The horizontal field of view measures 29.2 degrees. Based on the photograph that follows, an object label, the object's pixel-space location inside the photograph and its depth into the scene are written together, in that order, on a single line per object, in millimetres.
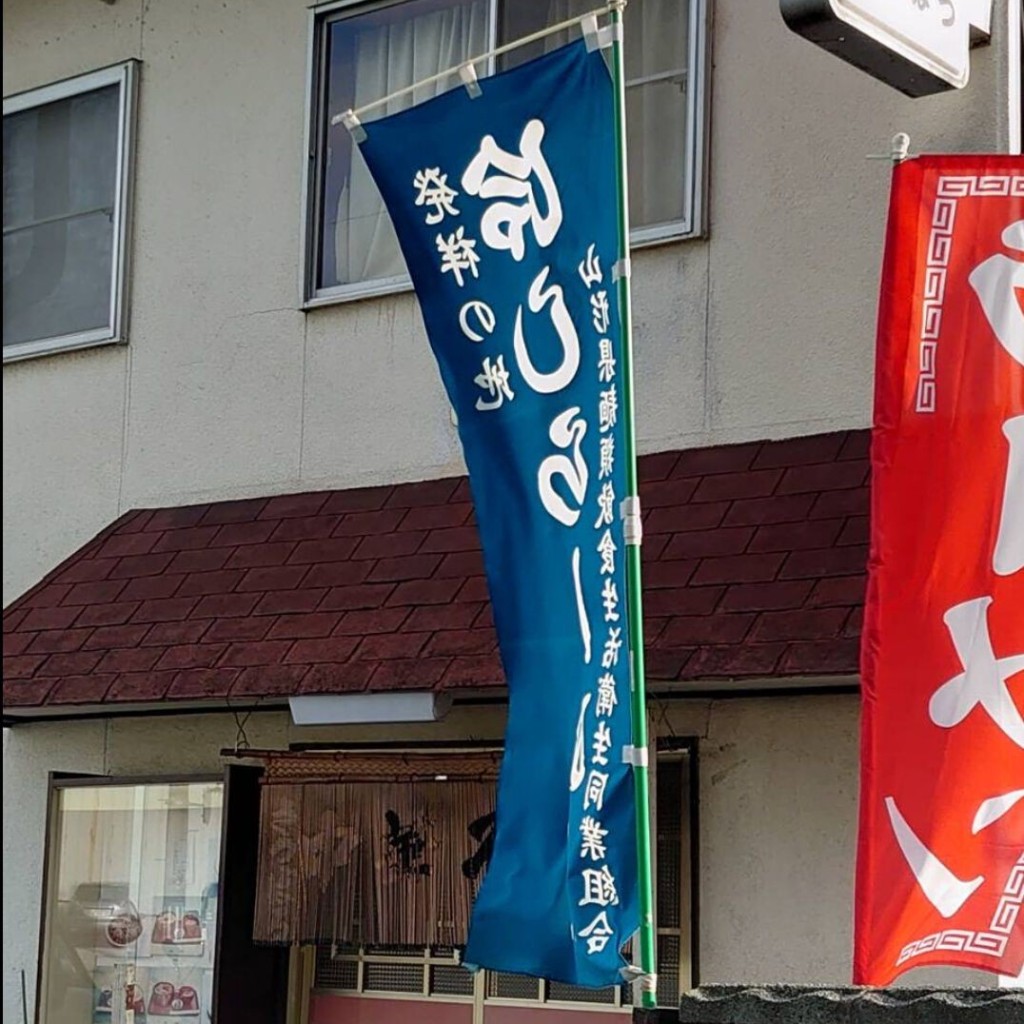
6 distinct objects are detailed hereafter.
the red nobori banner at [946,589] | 5973
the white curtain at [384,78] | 9781
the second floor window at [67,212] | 10805
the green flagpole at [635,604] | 5996
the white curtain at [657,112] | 8883
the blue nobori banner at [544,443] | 6090
